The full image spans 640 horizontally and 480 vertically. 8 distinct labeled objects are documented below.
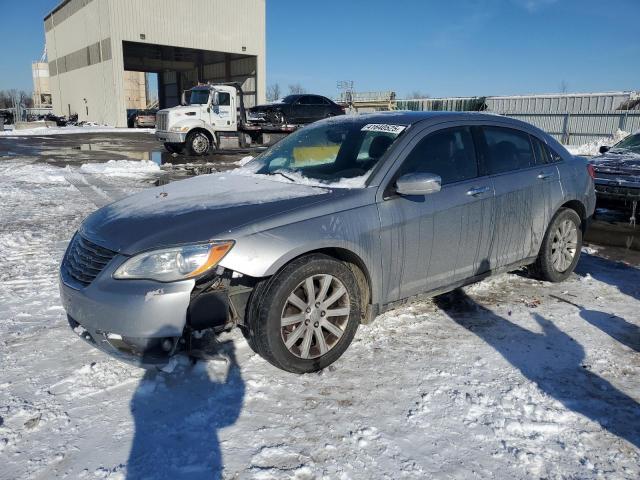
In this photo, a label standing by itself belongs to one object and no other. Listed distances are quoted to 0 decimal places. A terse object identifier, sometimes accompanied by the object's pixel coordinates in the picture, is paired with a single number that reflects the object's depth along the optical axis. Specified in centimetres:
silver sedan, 283
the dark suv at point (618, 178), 773
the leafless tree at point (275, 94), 8929
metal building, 3684
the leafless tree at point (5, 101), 8438
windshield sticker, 379
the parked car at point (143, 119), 3778
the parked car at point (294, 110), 2097
